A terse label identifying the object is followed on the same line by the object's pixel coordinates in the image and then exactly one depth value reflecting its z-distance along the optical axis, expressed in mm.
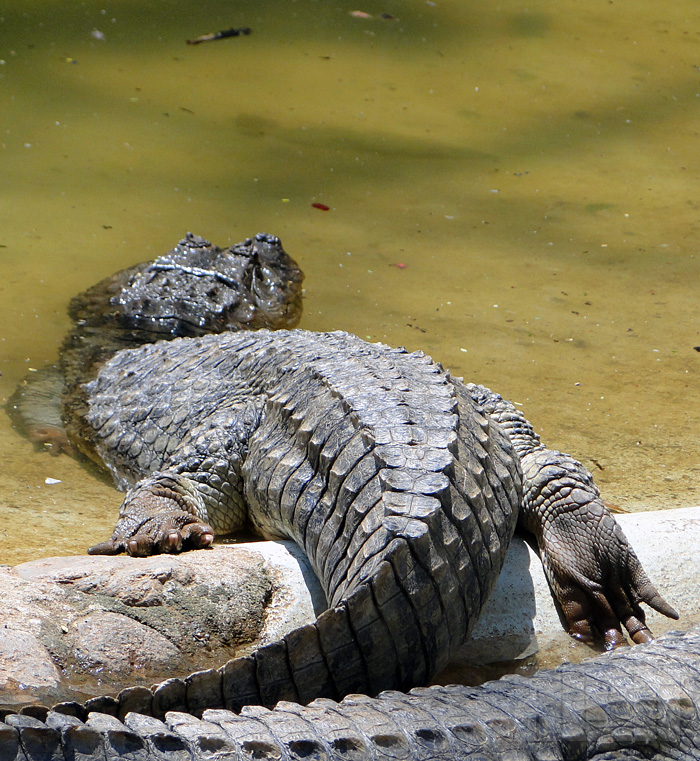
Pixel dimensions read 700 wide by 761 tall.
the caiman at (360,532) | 15169
